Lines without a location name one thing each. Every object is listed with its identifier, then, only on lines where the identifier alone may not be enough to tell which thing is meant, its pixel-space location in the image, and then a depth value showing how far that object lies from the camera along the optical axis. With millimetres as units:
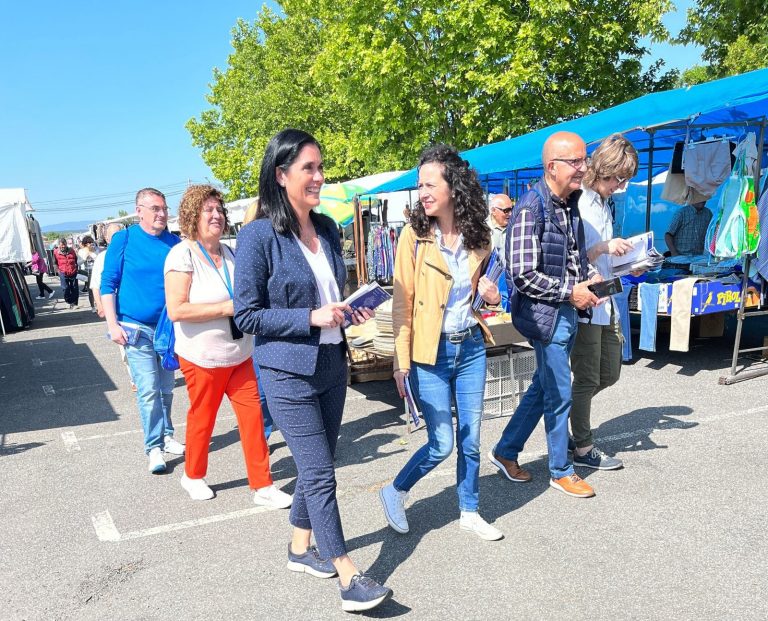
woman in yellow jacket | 3086
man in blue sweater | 4430
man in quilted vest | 3373
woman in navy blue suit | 2580
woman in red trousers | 3750
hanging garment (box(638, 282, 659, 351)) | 6691
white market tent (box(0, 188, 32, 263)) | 12773
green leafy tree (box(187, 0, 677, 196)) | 13656
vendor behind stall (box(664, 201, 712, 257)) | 8289
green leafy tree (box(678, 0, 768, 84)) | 14430
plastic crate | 5395
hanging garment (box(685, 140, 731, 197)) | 7164
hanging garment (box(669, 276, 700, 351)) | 6414
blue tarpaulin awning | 6359
